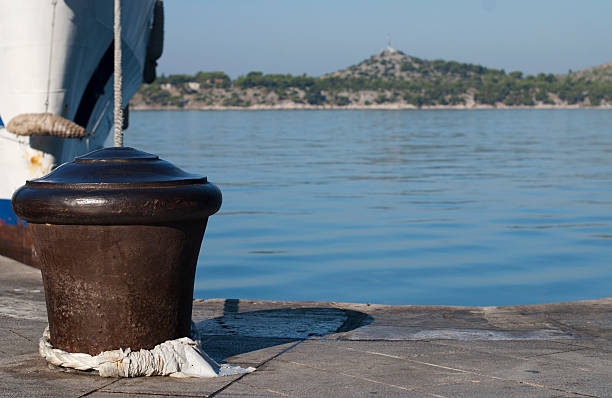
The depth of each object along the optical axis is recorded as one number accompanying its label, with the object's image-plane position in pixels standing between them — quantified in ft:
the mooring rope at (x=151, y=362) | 14.64
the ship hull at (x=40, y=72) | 39.47
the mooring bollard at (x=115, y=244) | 14.47
